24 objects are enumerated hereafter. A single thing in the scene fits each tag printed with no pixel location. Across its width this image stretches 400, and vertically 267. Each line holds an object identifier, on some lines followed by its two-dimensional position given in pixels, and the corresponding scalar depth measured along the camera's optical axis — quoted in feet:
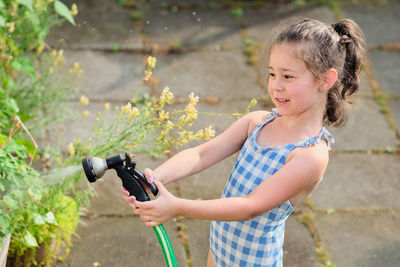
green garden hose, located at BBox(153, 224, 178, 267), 6.00
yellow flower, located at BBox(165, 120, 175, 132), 7.90
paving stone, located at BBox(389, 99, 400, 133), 13.43
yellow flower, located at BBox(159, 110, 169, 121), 7.62
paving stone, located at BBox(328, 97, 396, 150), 12.70
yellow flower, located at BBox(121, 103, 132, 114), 7.89
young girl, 6.04
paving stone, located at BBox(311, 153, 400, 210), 11.16
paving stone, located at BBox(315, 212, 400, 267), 9.93
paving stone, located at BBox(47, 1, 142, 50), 15.10
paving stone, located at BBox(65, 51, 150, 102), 13.38
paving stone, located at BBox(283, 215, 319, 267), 9.75
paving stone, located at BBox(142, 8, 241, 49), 15.71
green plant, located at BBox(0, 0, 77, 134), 10.05
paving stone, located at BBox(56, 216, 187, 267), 9.48
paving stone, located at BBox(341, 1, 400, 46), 16.51
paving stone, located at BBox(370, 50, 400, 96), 14.62
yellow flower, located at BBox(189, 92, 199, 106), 7.55
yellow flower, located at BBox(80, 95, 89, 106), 9.16
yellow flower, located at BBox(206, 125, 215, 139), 7.49
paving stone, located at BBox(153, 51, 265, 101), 13.89
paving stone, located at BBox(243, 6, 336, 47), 16.39
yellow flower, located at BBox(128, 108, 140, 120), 7.71
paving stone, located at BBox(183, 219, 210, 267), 9.67
